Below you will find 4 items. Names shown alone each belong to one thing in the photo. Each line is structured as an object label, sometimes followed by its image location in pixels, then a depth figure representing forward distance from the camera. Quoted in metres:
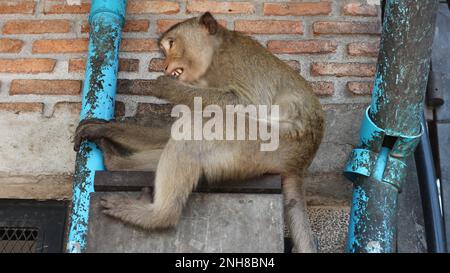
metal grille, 3.33
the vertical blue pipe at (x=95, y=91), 2.82
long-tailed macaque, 2.50
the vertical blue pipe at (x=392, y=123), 2.71
